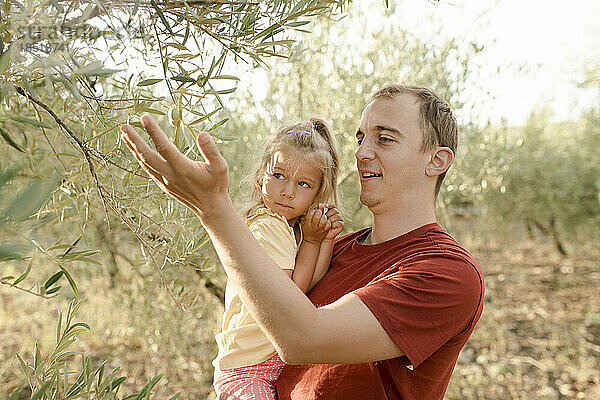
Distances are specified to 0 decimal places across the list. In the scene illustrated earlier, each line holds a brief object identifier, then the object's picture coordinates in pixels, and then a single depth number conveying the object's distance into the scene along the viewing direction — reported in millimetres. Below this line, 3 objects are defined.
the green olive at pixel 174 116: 1121
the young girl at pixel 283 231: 1867
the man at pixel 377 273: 1182
